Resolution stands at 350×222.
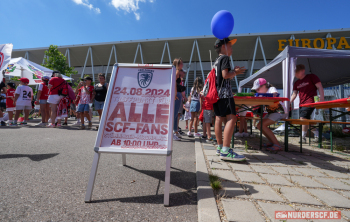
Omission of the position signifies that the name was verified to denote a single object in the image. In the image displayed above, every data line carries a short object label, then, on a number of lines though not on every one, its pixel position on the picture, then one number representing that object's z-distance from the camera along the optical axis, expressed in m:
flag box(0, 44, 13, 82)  2.95
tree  16.03
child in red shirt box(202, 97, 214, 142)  4.54
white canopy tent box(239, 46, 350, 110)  4.41
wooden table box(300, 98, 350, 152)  2.95
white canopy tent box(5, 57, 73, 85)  9.55
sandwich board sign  1.61
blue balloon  3.09
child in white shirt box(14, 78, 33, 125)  6.84
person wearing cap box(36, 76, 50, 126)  6.95
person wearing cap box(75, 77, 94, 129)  6.39
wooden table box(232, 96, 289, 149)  3.12
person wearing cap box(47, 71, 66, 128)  6.40
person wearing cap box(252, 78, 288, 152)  3.62
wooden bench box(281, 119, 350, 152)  3.49
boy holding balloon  2.69
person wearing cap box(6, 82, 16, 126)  7.28
